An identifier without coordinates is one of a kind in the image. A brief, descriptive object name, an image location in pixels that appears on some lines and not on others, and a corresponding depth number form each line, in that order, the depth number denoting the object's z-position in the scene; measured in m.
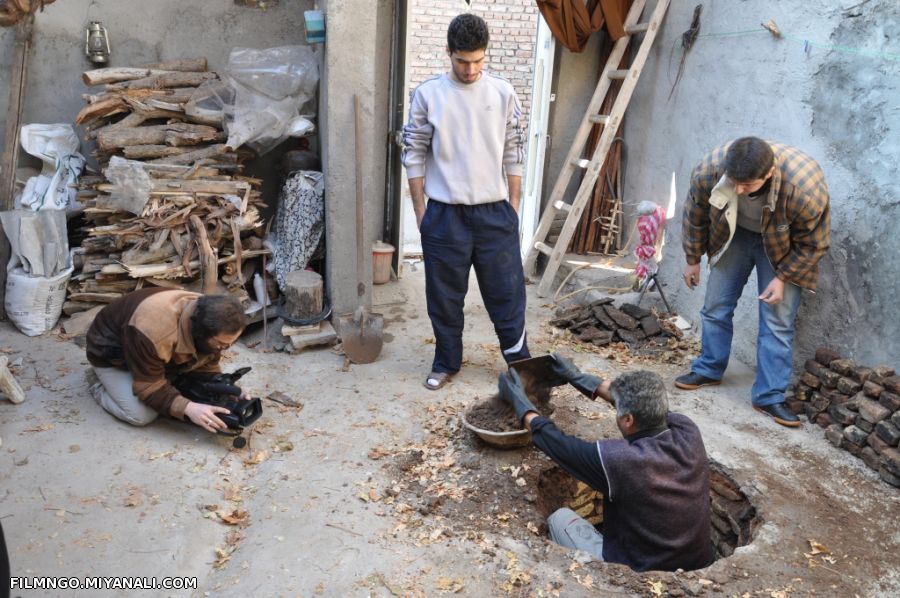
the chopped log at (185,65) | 6.05
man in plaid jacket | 4.17
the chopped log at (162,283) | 5.51
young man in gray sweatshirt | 4.41
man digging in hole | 3.09
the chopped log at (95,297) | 5.54
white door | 7.22
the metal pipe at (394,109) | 6.72
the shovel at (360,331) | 5.32
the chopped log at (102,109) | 5.69
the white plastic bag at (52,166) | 5.71
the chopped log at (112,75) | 5.79
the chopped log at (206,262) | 5.50
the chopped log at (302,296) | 5.46
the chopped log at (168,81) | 5.81
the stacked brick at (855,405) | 4.04
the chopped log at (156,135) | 5.61
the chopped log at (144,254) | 5.41
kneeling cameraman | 3.73
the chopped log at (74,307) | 5.55
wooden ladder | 6.56
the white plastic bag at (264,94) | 5.92
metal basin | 3.97
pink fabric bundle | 6.14
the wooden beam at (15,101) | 5.69
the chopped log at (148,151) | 5.63
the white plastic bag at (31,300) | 5.28
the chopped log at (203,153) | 5.76
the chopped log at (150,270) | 5.39
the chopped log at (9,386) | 4.22
